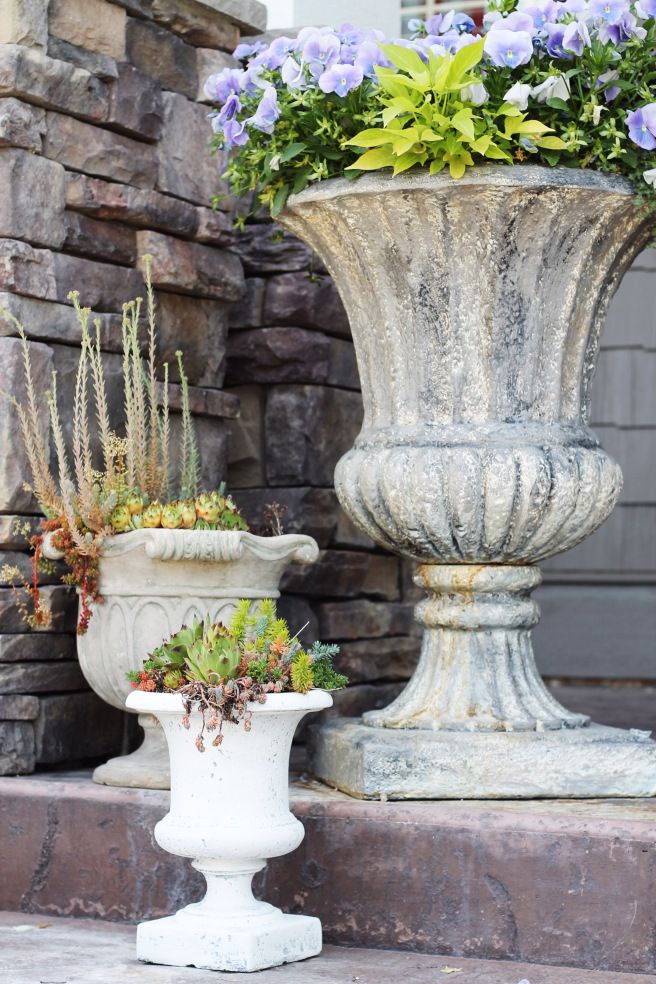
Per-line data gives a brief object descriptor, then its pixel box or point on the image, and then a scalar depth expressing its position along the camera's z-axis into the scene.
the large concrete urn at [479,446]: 5.07
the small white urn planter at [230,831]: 4.50
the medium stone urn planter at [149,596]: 5.36
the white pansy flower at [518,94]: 4.89
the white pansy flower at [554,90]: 4.98
